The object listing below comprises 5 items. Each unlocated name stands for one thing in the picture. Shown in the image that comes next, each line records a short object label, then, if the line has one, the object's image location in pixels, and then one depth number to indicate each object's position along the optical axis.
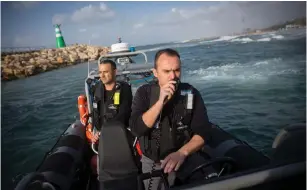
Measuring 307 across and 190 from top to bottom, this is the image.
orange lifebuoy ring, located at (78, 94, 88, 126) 5.01
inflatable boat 0.88
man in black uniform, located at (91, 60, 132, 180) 3.59
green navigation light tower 40.25
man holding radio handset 2.00
